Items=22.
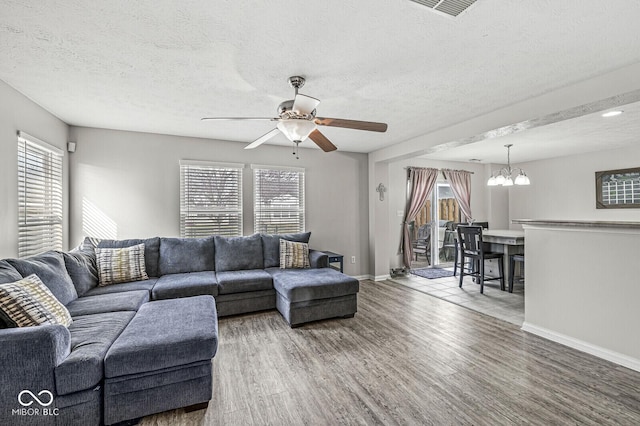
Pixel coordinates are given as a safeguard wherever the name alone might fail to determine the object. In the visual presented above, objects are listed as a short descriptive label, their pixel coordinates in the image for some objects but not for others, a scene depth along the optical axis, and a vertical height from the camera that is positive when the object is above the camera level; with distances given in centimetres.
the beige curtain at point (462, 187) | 698 +64
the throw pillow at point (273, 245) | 443 -46
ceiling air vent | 160 +116
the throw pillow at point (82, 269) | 298 -58
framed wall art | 546 +48
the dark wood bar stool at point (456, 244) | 588 -69
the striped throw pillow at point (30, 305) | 181 -58
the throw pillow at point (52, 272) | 233 -48
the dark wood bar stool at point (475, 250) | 477 -61
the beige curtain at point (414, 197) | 631 +38
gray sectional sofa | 162 -83
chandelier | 510 +61
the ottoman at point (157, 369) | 177 -97
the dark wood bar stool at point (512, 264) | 470 -81
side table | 484 -72
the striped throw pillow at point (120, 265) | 341 -59
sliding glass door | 676 -35
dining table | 470 -48
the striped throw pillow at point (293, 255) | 432 -60
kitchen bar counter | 255 -72
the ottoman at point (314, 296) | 338 -96
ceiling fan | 229 +79
